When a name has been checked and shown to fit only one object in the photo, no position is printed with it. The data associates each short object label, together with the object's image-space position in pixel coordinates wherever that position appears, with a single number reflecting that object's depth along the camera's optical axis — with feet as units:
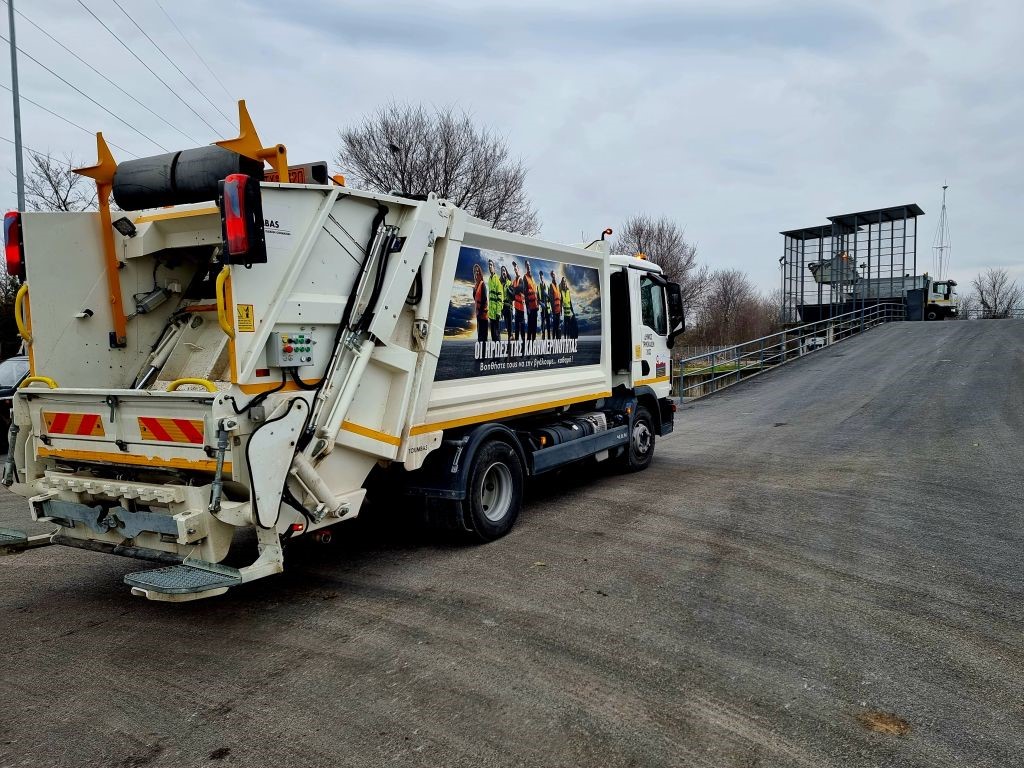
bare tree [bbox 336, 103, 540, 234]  81.20
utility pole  53.78
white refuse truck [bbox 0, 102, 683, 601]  13.67
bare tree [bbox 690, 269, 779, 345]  162.71
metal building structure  100.99
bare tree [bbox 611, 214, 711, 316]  134.31
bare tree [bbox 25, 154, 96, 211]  81.33
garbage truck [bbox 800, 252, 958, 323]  102.47
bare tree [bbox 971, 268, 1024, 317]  221.25
